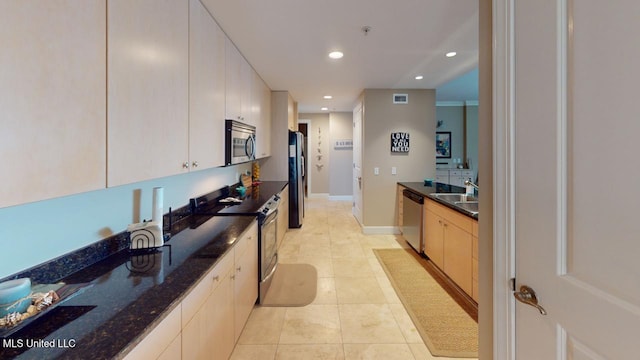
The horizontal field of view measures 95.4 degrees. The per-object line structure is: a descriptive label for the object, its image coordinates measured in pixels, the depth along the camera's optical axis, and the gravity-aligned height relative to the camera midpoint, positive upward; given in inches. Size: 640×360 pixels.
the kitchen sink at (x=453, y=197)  141.8 -10.3
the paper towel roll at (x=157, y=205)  71.1 -7.3
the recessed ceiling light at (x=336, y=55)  125.2 +53.2
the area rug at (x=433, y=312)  84.8 -47.9
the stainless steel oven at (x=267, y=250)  106.0 -29.5
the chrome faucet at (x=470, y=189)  135.5 -6.0
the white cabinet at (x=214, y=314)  43.5 -27.3
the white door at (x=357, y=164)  218.4 +9.0
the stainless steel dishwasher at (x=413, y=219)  155.3 -24.4
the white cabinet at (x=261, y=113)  154.0 +36.4
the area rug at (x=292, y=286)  110.7 -46.7
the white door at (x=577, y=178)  27.2 -0.1
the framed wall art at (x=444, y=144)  307.7 +33.9
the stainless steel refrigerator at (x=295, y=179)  210.4 -2.4
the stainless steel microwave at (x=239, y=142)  106.0 +13.4
